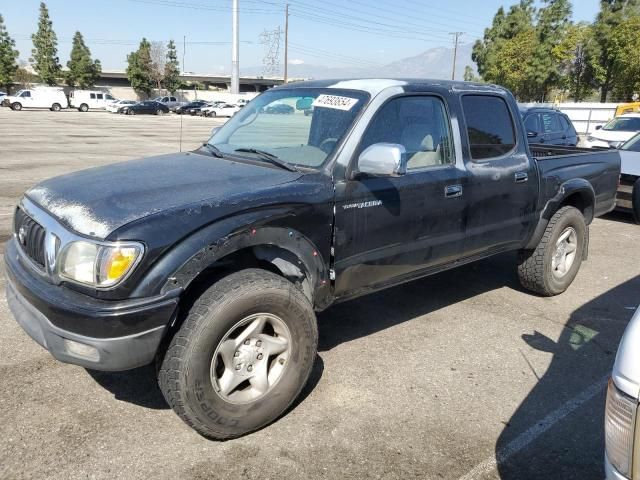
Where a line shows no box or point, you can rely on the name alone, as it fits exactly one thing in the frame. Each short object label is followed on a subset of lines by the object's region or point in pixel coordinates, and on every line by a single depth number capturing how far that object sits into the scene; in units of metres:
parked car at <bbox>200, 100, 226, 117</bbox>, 50.47
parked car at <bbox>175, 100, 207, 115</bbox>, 51.88
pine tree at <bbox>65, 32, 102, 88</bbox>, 69.60
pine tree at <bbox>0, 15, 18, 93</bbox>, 60.19
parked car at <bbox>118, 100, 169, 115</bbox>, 46.91
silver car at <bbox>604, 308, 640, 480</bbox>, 1.69
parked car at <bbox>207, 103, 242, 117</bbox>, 50.28
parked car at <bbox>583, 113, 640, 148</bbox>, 15.13
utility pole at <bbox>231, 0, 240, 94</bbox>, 38.09
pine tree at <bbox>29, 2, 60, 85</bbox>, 66.31
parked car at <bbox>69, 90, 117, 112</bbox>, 49.28
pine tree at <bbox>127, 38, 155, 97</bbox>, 72.50
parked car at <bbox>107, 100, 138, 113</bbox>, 48.15
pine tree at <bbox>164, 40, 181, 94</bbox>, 75.12
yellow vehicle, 28.22
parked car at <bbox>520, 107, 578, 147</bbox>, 11.94
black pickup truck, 2.54
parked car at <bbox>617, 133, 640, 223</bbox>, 8.66
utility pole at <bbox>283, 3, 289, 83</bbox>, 57.12
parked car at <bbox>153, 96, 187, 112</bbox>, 54.69
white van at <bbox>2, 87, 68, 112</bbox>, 44.62
